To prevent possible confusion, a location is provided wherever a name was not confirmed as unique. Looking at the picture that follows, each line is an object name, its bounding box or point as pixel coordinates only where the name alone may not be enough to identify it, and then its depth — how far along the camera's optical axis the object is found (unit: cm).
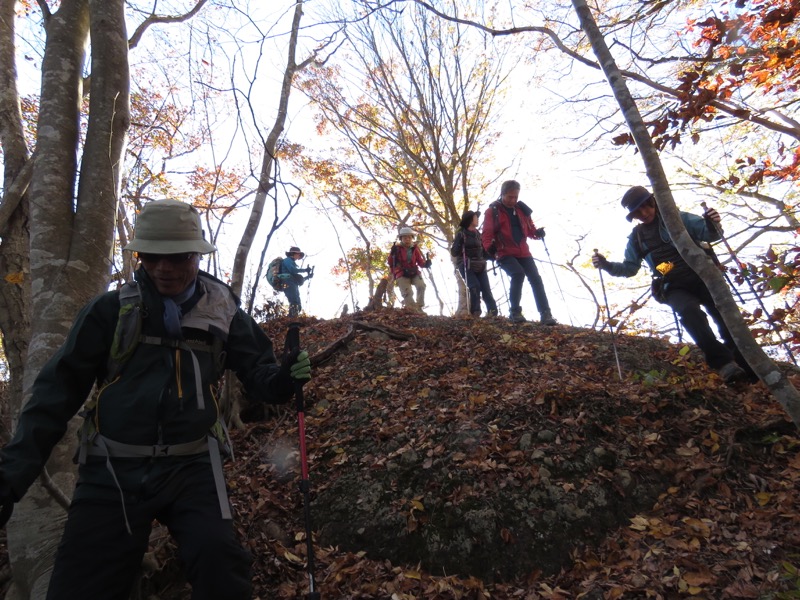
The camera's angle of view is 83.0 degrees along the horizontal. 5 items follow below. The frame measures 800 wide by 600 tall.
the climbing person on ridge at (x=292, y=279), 1072
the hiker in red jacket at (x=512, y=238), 760
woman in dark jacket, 869
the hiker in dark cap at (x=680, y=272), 460
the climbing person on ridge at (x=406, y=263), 1048
